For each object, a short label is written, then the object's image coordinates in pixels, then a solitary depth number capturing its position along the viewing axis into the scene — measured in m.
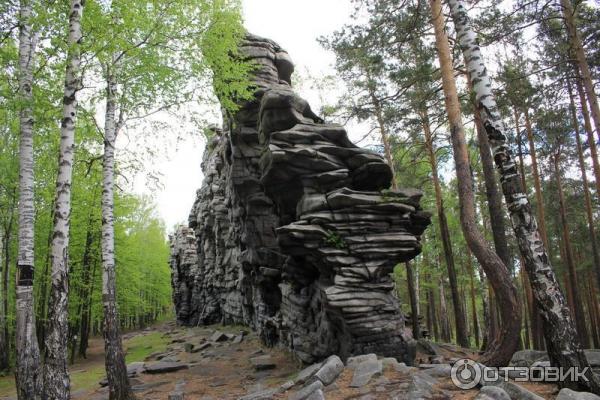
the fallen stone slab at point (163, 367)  13.05
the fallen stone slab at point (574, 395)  4.95
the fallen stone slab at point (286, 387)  7.66
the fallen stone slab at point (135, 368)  12.95
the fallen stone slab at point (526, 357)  8.95
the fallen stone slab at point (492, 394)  5.32
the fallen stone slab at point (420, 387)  5.80
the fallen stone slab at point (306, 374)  7.90
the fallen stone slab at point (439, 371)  6.73
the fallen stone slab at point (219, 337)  19.80
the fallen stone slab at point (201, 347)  17.69
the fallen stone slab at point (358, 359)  7.88
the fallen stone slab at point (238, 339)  19.36
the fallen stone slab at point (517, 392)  5.24
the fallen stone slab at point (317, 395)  6.31
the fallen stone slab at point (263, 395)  7.39
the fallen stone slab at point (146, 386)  10.66
